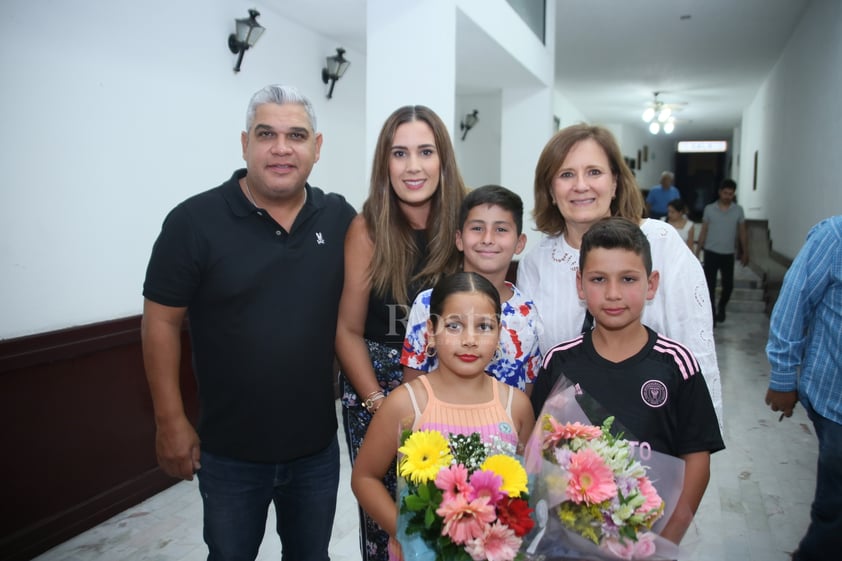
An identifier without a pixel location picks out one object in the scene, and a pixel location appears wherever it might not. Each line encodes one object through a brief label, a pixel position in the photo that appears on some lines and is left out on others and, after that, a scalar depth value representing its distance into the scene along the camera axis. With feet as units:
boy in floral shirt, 5.15
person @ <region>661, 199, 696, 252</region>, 24.70
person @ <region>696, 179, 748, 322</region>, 24.18
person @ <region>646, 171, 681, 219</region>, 35.24
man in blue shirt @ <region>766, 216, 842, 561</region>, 6.43
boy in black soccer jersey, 4.30
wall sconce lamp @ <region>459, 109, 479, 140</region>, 27.53
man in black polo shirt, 5.24
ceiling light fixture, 42.19
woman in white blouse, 5.10
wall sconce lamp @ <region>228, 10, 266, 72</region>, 12.69
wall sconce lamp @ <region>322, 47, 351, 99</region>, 16.24
